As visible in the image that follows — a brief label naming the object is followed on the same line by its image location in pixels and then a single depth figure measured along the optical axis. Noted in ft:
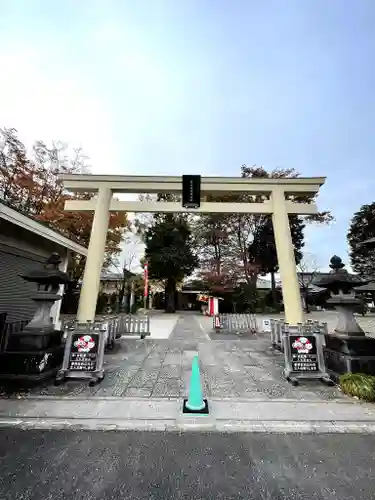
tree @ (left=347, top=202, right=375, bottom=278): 110.84
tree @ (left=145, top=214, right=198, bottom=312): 83.95
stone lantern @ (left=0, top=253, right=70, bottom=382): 15.72
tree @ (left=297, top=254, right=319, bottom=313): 80.11
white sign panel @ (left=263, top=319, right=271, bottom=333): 38.58
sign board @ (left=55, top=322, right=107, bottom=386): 16.38
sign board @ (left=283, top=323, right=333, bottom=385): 16.92
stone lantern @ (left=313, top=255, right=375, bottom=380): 16.26
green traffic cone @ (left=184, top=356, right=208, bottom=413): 12.41
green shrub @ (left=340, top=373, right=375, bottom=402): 14.01
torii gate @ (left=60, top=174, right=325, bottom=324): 23.36
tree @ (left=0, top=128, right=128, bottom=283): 50.26
